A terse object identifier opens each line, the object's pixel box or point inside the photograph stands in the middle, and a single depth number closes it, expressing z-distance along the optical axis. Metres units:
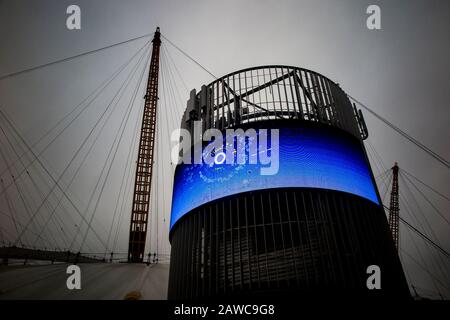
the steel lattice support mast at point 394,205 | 54.28
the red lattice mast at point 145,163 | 42.59
